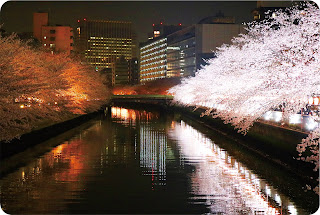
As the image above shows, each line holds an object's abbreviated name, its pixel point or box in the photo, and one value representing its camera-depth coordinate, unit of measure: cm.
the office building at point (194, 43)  11775
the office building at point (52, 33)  11419
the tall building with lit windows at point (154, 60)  16925
